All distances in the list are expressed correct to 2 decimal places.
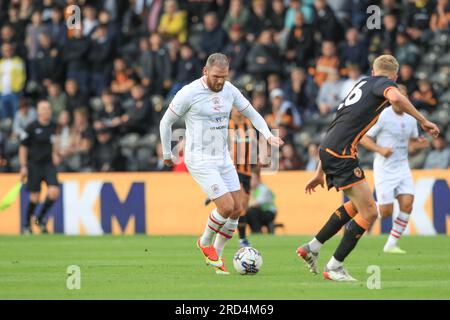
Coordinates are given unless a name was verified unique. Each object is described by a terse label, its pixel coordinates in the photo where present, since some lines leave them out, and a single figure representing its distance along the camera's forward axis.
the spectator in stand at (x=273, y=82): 24.92
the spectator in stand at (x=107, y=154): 25.45
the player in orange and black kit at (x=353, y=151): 12.05
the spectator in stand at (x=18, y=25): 28.52
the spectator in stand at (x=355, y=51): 24.39
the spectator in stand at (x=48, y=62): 27.48
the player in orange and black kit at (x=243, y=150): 17.73
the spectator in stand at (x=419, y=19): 24.64
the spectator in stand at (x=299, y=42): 25.26
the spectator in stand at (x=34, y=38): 27.89
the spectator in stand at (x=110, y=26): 27.22
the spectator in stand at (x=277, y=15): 26.08
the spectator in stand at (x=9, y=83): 27.48
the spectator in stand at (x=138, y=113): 25.81
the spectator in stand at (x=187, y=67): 25.64
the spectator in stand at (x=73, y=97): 26.78
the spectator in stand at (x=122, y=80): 26.69
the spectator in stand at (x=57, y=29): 27.64
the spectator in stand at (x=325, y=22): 25.08
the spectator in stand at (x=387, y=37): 24.39
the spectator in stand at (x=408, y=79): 23.58
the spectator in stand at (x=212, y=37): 26.02
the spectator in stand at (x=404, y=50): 24.28
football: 12.86
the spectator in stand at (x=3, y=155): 26.64
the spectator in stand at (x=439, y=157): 22.53
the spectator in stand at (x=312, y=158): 23.42
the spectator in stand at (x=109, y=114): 26.03
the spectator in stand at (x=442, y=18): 24.38
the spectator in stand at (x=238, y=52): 25.44
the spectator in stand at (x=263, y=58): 25.16
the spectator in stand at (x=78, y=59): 27.12
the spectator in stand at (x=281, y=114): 24.05
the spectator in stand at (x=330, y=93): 24.33
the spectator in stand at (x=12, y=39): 27.88
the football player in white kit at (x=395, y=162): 17.22
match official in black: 22.70
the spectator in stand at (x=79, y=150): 25.89
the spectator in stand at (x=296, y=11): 25.62
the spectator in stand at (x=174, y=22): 26.75
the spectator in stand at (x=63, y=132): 26.12
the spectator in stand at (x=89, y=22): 27.41
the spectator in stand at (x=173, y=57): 26.11
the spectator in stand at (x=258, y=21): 26.05
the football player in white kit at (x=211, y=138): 13.18
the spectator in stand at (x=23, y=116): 26.56
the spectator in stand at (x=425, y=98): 23.33
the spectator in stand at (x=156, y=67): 26.20
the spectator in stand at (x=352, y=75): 23.55
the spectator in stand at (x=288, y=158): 23.52
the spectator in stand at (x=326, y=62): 24.52
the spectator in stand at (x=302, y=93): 24.98
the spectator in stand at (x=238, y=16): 26.02
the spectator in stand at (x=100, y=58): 27.12
